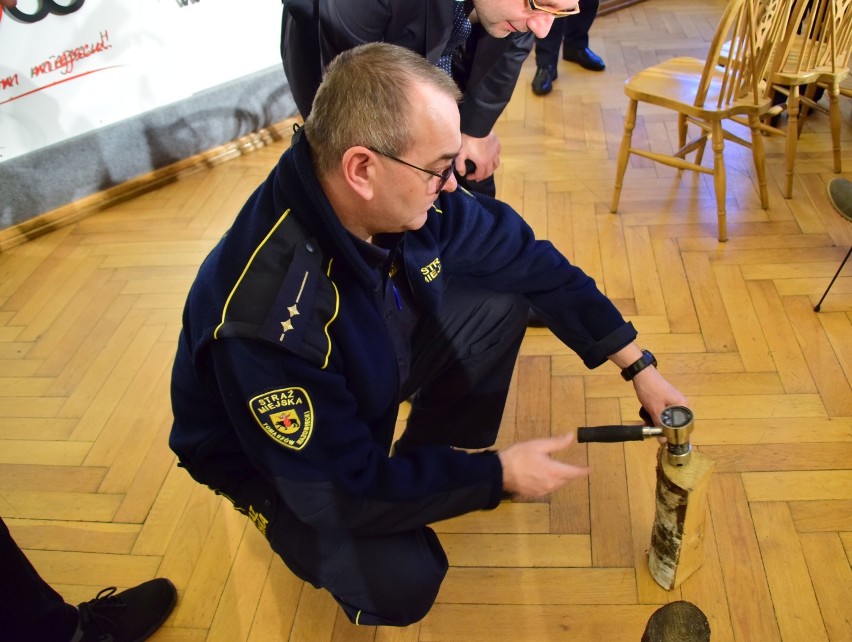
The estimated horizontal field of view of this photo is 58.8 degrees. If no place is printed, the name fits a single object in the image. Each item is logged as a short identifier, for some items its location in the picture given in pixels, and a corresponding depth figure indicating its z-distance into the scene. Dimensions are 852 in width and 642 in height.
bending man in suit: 1.75
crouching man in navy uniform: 1.24
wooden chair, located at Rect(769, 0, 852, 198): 2.60
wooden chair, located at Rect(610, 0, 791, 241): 2.40
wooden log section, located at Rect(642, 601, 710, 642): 0.96
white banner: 2.93
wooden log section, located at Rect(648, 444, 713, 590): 1.43
